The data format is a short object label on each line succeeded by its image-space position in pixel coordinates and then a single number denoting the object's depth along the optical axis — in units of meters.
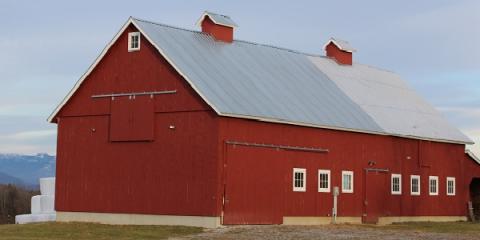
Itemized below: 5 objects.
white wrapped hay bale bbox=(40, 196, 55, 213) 53.97
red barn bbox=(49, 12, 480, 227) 39.50
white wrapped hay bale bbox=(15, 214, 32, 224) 53.81
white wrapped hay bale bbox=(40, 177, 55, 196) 55.34
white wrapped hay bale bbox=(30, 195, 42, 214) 54.84
